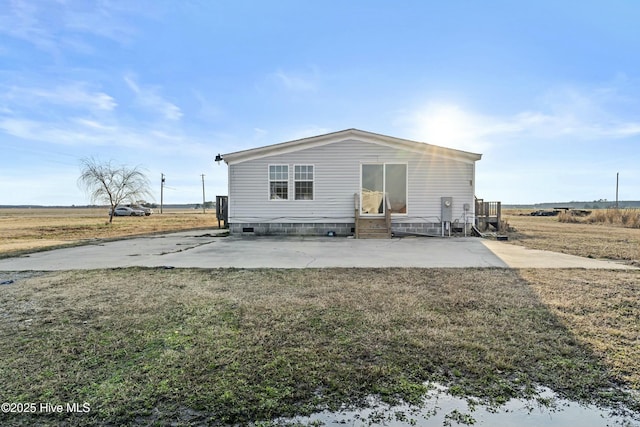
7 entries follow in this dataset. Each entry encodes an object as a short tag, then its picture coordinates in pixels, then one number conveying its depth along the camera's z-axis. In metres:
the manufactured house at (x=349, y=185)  12.27
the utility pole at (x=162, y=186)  53.06
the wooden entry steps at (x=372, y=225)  11.77
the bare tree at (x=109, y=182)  26.61
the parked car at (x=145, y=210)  44.51
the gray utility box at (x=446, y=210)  12.16
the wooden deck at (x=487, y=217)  13.80
